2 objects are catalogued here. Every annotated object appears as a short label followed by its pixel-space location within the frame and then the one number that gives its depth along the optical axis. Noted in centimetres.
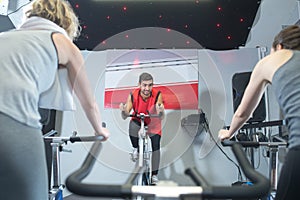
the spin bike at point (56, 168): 178
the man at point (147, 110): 333
